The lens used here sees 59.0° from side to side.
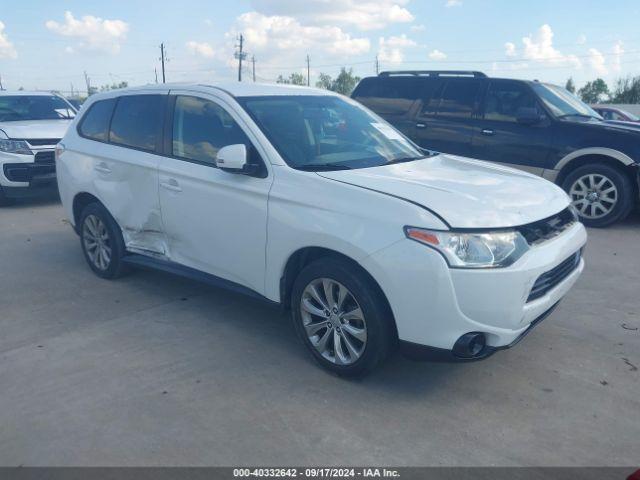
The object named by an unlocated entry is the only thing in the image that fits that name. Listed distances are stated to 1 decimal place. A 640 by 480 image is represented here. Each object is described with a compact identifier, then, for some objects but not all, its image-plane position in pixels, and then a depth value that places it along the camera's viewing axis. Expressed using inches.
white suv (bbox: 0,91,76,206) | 342.6
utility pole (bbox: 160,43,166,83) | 2573.8
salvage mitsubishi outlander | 121.9
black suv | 287.1
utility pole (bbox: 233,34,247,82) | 2165.4
